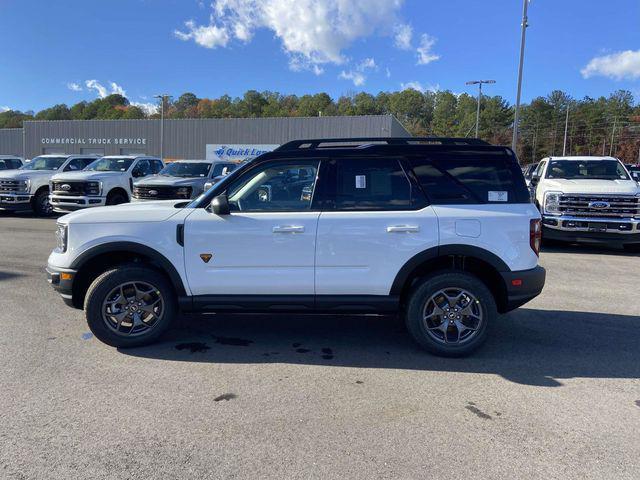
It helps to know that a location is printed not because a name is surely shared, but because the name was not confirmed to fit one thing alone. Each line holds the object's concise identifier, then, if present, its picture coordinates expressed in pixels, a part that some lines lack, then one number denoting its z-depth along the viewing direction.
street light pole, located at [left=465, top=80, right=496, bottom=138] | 37.79
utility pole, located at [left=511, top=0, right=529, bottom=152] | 22.27
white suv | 4.39
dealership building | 46.94
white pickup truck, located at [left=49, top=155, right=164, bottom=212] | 13.92
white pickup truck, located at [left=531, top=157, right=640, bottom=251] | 10.02
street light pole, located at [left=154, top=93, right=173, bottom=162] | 44.78
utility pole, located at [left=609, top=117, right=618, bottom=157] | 92.26
